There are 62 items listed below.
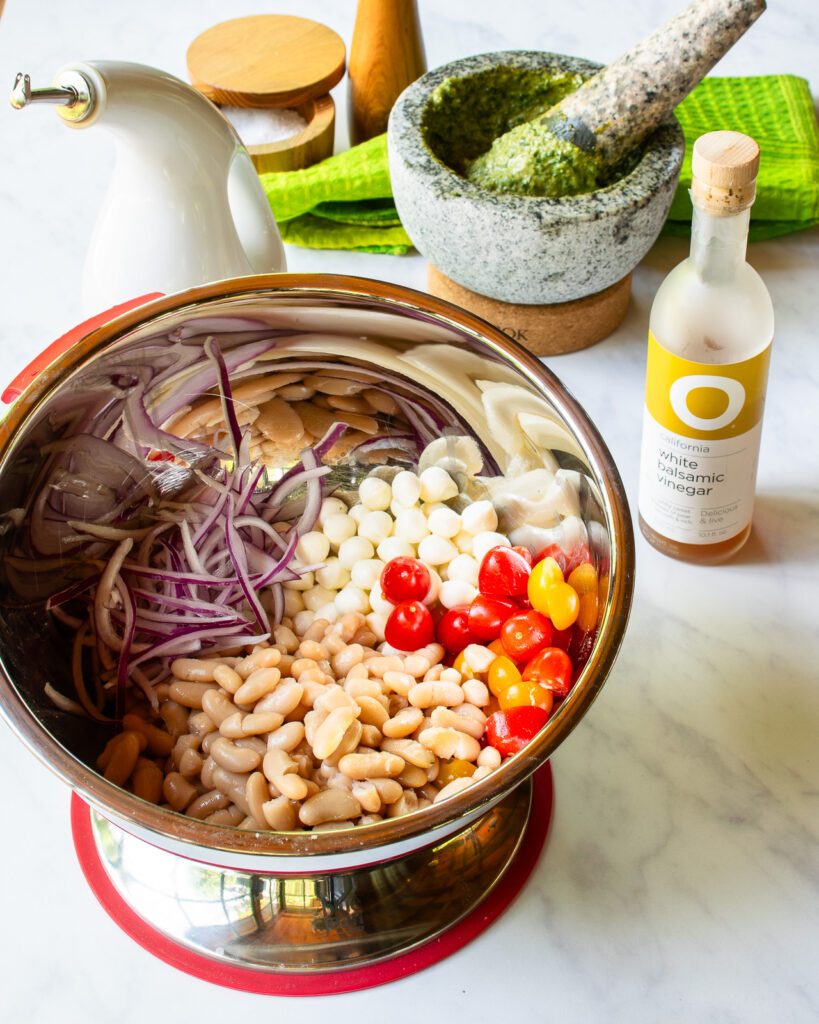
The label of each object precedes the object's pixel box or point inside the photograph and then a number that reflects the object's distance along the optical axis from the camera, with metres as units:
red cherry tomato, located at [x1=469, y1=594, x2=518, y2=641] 0.83
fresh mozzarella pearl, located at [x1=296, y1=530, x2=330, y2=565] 0.90
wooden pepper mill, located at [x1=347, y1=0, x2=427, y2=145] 1.21
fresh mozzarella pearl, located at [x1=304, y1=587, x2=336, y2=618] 0.90
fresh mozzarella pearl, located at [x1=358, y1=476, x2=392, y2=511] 0.92
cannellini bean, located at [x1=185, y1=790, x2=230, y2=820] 0.74
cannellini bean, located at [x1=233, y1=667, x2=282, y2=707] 0.79
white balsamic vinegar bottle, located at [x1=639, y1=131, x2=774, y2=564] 0.77
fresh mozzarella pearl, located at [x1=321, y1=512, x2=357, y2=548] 0.91
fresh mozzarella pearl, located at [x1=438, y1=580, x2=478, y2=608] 0.86
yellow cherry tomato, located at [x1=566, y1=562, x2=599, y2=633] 0.76
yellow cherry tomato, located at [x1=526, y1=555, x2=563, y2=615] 0.80
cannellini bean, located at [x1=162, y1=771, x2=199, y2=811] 0.75
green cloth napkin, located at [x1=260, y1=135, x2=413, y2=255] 1.15
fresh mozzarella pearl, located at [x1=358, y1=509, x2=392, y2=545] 0.91
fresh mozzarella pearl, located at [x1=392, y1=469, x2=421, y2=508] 0.91
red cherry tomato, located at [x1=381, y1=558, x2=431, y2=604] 0.87
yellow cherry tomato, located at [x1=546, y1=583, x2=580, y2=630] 0.78
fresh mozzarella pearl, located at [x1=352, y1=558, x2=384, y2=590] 0.89
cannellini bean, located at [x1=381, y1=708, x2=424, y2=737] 0.76
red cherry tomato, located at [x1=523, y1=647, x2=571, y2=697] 0.76
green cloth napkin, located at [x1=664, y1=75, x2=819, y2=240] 1.14
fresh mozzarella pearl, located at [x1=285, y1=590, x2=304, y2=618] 0.90
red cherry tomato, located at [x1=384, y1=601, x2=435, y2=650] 0.83
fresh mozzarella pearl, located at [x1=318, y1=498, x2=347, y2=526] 0.92
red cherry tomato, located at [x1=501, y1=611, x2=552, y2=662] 0.79
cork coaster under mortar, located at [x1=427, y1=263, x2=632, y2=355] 1.06
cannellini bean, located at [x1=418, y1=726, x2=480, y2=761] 0.75
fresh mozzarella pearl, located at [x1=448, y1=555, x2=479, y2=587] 0.87
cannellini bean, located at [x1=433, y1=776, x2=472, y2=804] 0.71
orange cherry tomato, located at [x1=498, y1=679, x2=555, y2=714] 0.75
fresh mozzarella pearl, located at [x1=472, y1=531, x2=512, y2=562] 0.88
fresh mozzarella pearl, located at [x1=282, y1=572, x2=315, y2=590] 0.90
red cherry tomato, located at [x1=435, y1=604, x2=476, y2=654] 0.84
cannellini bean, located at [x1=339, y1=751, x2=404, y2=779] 0.73
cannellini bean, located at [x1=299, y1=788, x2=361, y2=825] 0.70
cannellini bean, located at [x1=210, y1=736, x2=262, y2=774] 0.74
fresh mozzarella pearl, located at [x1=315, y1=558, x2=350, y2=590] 0.90
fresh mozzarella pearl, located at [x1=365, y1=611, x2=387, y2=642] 0.87
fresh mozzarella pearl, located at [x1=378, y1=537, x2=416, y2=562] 0.90
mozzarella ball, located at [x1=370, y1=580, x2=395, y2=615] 0.87
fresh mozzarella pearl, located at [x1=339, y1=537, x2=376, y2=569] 0.90
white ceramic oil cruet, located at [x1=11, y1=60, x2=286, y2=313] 0.90
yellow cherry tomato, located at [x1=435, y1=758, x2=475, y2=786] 0.75
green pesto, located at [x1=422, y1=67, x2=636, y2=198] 1.02
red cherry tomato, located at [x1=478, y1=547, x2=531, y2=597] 0.85
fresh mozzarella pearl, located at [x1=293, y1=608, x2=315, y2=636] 0.88
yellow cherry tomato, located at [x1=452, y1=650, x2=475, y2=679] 0.81
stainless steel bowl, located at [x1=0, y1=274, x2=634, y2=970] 0.60
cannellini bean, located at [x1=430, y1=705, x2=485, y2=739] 0.77
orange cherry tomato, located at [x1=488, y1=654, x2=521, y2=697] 0.78
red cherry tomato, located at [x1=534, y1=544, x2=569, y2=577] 0.83
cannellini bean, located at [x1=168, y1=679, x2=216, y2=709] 0.80
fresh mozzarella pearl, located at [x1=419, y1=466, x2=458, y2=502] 0.91
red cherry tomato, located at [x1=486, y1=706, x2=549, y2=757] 0.74
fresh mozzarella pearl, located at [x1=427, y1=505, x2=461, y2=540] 0.89
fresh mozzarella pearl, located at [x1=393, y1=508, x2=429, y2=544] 0.90
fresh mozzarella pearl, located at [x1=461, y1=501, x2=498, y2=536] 0.88
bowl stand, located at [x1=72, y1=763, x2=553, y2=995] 0.73
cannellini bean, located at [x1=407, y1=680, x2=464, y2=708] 0.79
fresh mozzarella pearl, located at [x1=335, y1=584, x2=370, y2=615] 0.88
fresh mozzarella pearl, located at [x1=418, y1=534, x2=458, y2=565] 0.89
